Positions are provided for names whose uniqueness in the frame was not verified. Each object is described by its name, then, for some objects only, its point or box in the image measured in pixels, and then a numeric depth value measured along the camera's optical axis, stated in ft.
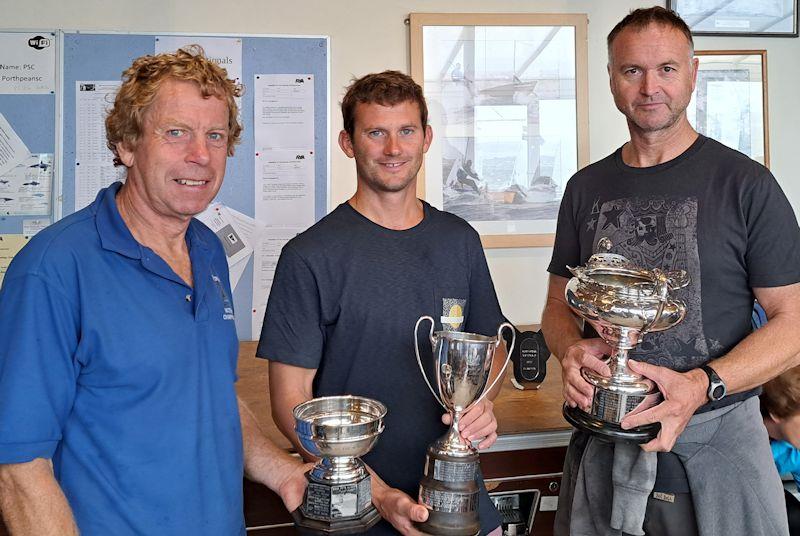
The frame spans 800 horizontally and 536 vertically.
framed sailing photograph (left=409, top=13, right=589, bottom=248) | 9.37
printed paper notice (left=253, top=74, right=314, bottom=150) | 9.24
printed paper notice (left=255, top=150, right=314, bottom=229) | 9.30
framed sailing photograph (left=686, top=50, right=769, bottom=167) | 9.75
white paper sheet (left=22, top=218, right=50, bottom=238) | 8.90
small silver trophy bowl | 4.01
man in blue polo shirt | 3.43
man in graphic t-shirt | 4.78
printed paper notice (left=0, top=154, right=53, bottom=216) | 8.85
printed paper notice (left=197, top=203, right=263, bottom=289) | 9.28
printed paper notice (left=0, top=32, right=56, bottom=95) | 8.77
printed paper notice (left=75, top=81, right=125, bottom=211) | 8.95
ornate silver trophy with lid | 4.55
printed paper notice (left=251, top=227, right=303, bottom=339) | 9.36
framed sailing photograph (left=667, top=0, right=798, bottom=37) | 9.62
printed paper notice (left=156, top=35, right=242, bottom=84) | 9.08
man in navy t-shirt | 5.03
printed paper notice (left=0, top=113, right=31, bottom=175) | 8.81
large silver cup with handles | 4.20
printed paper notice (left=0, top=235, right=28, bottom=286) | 8.86
